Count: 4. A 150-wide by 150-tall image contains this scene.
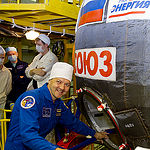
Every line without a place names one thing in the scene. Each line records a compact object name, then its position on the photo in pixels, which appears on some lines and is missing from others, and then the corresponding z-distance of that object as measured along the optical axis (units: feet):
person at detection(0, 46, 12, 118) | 11.77
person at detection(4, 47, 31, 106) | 13.44
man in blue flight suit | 5.70
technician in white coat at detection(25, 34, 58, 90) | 10.64
